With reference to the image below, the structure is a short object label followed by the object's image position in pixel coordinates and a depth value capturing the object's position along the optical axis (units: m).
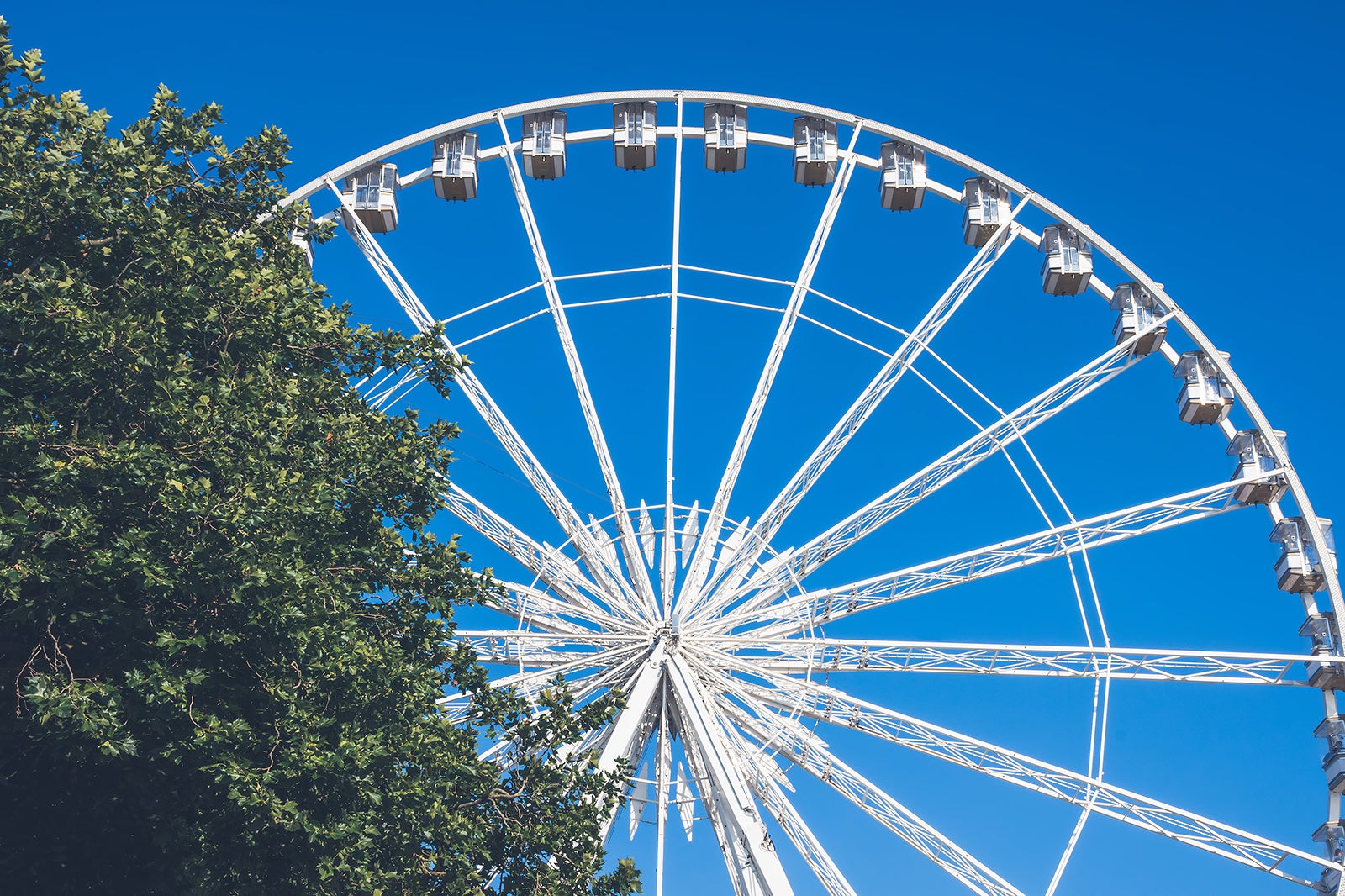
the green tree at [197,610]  17.31
